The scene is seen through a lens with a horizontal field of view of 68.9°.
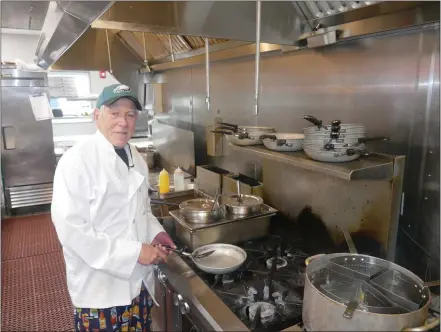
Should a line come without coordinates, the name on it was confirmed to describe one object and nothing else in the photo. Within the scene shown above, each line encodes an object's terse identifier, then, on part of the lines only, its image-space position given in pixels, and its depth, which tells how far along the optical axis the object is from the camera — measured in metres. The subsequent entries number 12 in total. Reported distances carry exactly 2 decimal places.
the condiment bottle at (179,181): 2.56
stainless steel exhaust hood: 1.17
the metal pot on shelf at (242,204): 1.67
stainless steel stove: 1.09
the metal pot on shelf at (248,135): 1.59
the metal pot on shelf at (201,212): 1.60
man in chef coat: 1.24
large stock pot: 0.75
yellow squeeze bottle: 2.46
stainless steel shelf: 1.03
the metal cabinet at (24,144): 4.12
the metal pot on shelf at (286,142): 1.37
